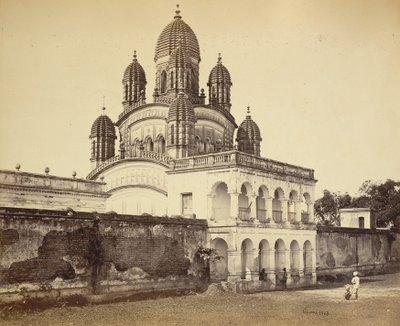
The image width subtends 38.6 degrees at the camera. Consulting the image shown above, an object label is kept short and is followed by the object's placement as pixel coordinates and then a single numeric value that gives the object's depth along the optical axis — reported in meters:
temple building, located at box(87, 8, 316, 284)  26.38
